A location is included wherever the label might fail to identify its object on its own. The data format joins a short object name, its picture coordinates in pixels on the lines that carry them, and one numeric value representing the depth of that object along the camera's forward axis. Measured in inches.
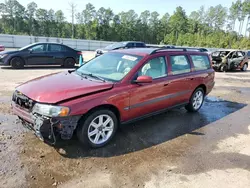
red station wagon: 127.6
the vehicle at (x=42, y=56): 435.6
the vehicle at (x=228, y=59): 590.2
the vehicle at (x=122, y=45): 670.6
